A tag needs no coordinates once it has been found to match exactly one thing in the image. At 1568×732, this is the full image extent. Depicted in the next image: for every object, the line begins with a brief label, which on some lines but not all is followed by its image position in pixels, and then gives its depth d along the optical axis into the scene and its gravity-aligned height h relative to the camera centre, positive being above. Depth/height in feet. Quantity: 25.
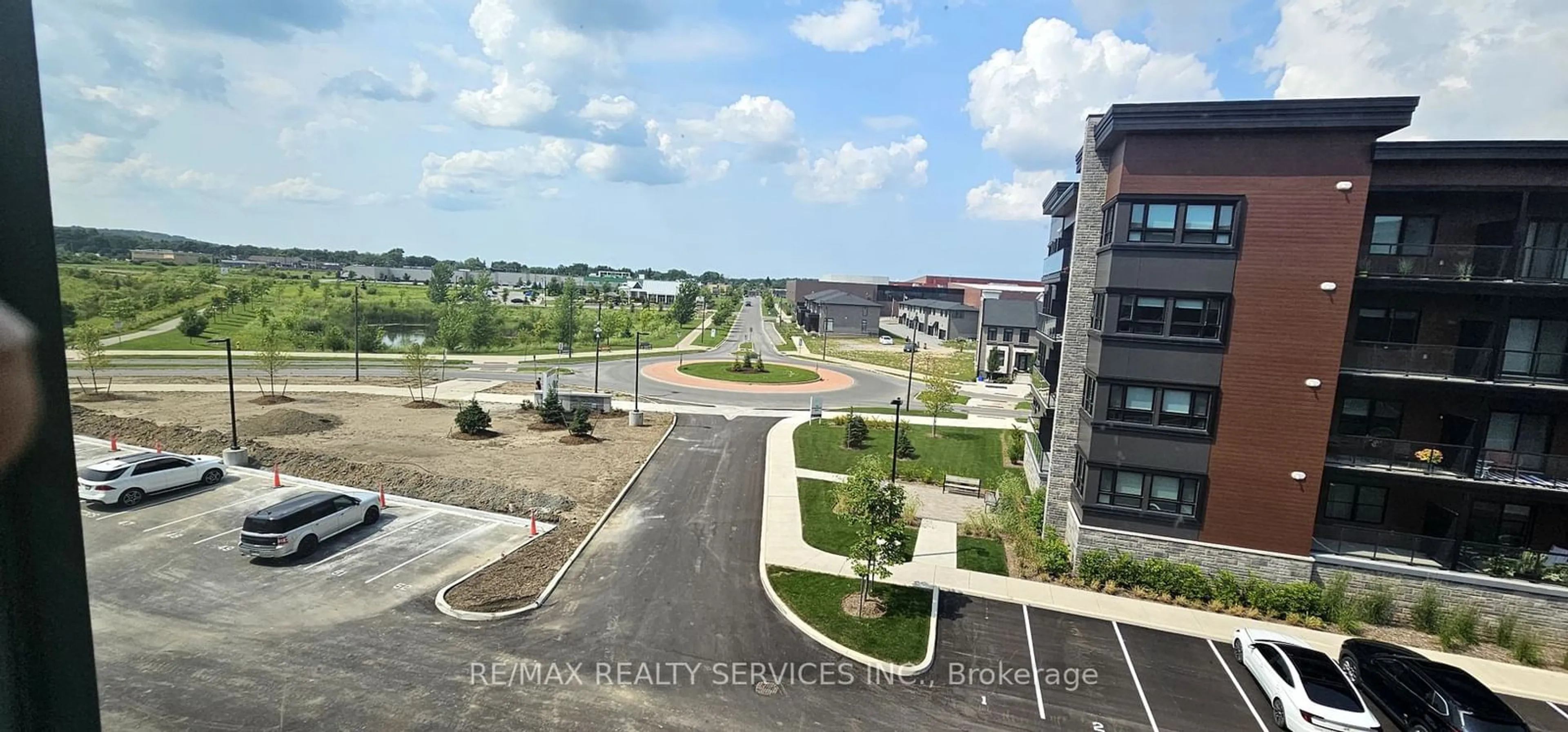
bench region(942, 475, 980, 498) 101.24 -26.18
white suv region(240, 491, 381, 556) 65.98 -24.76
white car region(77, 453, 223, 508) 76.84 -24.30
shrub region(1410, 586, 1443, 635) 64.85 -26.21
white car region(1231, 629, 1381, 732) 48.34 -26.42
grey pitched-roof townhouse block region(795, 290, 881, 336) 364.17 -7.35
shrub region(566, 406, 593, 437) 117.29 -23.16
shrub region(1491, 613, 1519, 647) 63.10 -26.80
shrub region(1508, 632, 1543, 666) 60.54 -27.50
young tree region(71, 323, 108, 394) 133.69 -16.27
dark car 47.37 -26.10
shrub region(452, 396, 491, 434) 116.06 -23.05
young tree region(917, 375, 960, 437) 137.49 -17.75
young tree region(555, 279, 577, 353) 263.49 -12.52
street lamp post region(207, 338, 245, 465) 94.17 -24.84
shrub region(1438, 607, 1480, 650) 62.95 -27.11
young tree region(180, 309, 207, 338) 232.94 -19.22
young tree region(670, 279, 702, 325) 366.02 -7.48
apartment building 63.36 -1.98
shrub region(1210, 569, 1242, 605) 67.46 -26.04
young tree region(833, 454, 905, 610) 63.05 -20.30
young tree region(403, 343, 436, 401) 148.46 -19.65
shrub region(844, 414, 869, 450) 123.65 -23.60
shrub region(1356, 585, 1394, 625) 65.87 -26.39
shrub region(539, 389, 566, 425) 127.85 -23.31
